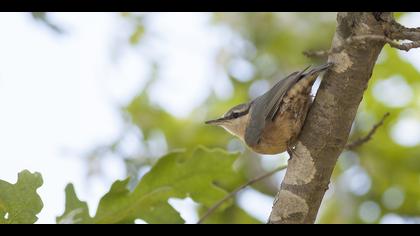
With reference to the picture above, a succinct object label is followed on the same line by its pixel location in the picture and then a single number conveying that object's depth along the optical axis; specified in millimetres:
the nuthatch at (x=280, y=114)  6602
